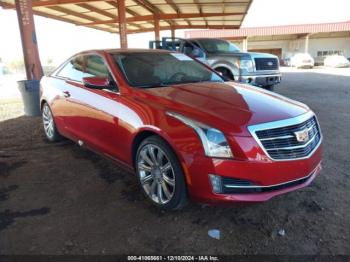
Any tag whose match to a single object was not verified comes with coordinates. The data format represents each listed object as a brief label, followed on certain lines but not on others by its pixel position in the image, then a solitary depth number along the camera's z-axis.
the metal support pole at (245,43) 38.49
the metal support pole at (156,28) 17.50
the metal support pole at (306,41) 37.88
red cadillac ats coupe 2.65
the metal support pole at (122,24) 12.84
